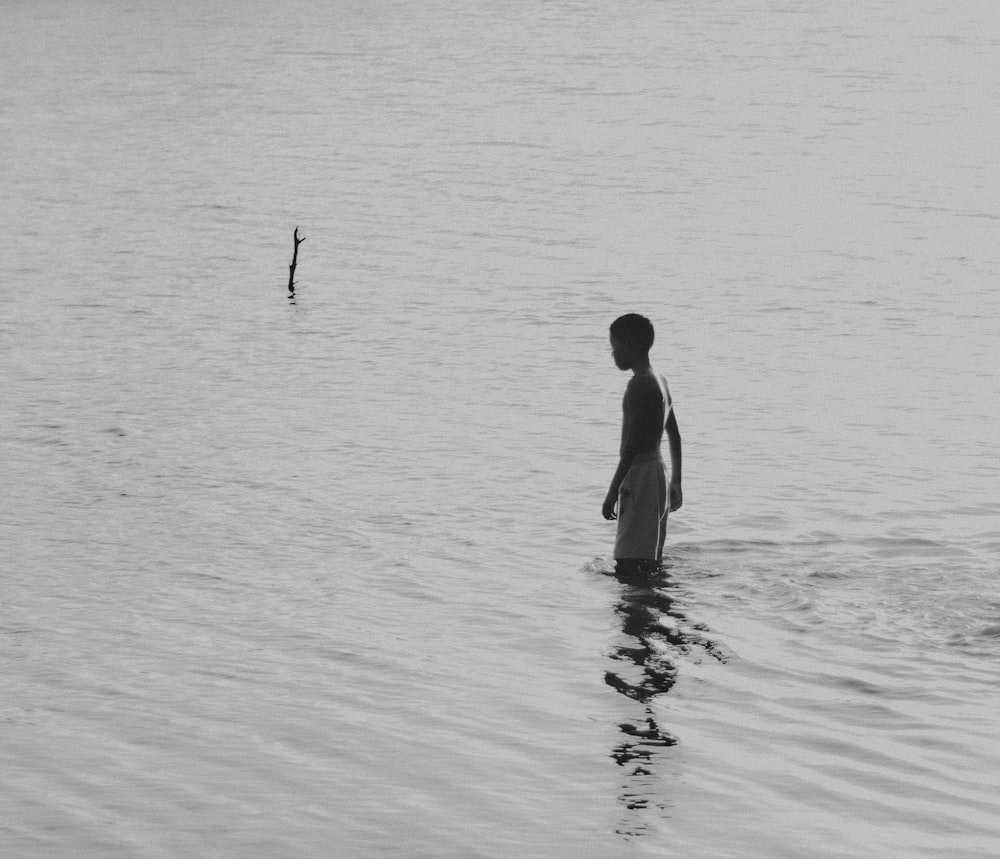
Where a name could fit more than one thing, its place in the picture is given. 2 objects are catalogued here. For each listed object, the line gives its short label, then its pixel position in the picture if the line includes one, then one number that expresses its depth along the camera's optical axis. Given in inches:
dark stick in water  1153.4
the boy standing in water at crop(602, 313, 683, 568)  402.6
